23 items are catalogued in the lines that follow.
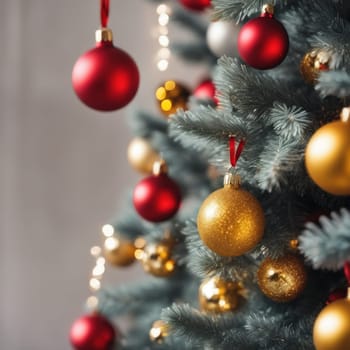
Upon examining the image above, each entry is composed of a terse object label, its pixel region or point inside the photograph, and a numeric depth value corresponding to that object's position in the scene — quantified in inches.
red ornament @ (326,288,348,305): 35.6
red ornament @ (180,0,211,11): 44.6
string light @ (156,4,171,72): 45.6
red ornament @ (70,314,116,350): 44.8
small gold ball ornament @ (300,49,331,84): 34.8
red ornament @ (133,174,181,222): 41.1
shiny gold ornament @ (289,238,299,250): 35.9
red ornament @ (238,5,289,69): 35.0
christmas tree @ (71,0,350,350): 31.1
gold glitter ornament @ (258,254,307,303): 35.5
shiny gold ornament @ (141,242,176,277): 43.8
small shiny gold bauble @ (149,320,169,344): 41.8
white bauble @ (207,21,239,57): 40.0
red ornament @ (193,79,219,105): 43.9
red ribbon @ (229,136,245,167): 35.2
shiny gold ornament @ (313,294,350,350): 30.6
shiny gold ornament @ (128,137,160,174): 47.6
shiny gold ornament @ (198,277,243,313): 39.4
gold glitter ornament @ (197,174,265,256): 33.6
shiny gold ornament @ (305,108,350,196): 30.5
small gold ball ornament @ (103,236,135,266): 47.9
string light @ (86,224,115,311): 46.1
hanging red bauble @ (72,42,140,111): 34.7
